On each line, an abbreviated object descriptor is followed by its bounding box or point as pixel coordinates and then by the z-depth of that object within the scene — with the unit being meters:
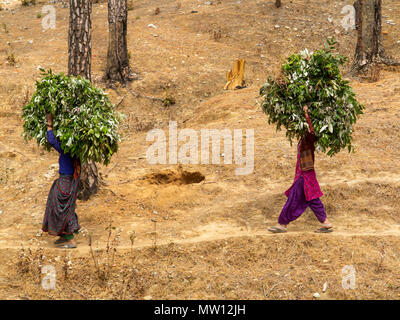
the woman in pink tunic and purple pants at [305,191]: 12.05
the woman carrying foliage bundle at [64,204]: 11.85
